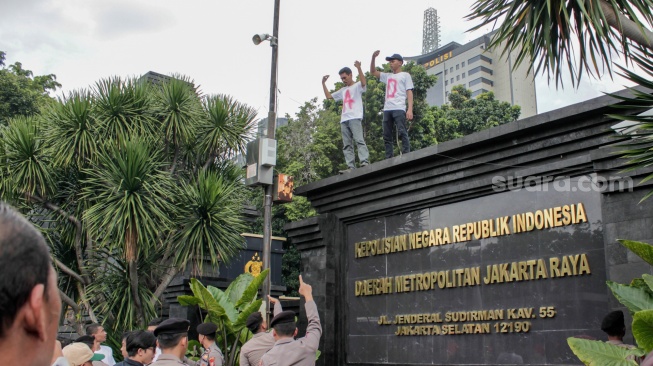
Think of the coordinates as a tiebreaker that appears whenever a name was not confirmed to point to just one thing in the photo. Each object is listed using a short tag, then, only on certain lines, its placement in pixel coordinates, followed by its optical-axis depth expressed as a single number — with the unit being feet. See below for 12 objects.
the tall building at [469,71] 282.15
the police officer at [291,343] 17.57
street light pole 33.40
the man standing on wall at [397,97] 31.24
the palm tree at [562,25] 20.17
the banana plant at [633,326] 15.14
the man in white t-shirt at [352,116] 32.86
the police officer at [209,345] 22.73
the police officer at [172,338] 15.21
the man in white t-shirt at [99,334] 25.36
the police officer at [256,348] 21.34
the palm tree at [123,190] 40.19
